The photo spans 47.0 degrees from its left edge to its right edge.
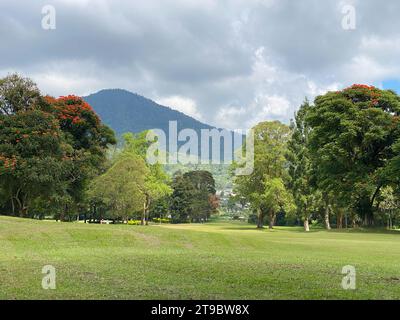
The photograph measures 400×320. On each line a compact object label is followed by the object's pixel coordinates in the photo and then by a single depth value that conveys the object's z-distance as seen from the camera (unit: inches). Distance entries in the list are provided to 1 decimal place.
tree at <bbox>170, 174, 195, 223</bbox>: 4894.2
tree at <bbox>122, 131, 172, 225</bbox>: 2682.1
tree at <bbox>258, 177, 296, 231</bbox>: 2642.7
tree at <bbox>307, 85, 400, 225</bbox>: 2171.5
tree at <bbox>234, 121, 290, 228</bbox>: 2755.9
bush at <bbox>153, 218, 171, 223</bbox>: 4678.4
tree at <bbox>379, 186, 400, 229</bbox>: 2920.8
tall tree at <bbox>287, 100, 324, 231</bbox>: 2719.0
